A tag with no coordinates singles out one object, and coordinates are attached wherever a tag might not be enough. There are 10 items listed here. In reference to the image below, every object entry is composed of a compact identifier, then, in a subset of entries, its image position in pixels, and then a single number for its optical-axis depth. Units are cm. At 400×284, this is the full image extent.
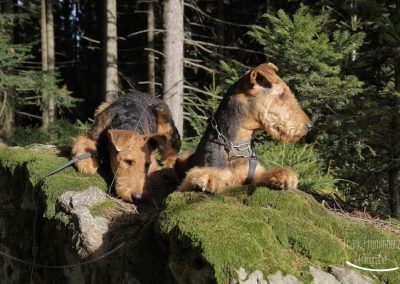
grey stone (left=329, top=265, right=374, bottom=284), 250
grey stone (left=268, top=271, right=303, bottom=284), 232
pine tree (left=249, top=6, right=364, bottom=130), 525
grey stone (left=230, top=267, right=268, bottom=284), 226
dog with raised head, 354
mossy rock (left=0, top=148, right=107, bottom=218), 430
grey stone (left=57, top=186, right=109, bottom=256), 355
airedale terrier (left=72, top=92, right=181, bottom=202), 448
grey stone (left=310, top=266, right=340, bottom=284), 243
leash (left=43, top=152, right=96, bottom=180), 464
